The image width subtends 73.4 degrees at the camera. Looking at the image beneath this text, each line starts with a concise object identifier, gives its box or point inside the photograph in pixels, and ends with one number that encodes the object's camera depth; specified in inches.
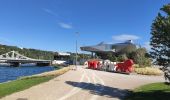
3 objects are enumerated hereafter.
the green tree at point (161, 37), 280.6
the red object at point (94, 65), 1056.5
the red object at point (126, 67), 770.6
